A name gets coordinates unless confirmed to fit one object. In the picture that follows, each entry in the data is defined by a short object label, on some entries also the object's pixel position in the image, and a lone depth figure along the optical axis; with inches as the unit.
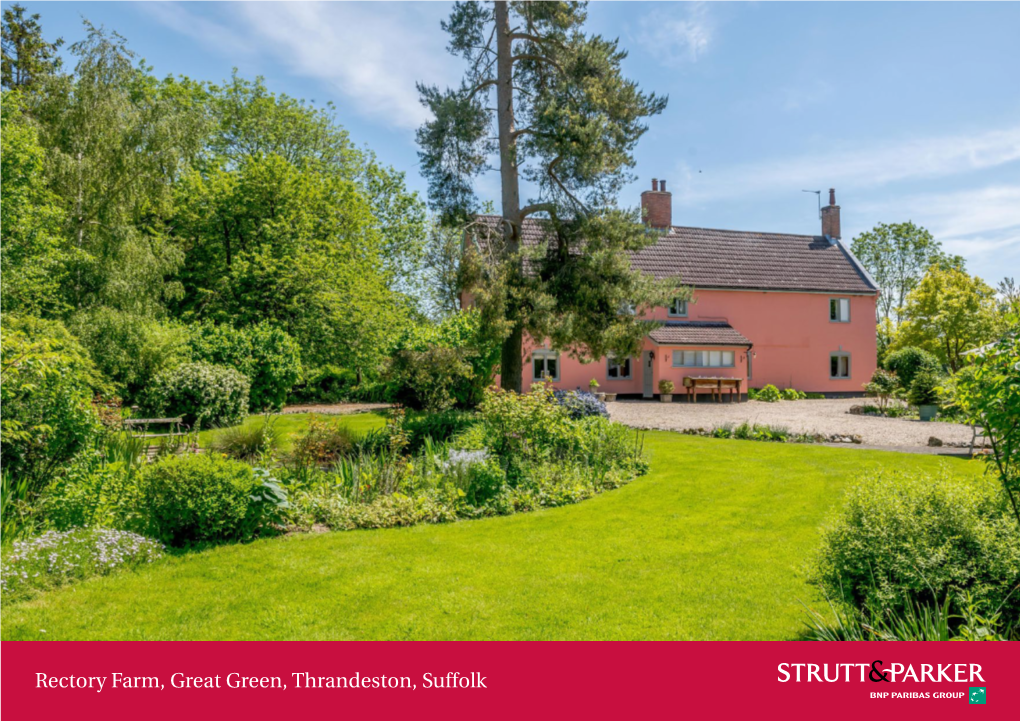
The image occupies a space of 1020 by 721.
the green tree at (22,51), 884.6
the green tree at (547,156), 493.7
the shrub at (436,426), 430.9
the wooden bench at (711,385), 1042.1
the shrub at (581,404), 489.7
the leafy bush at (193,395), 580.1
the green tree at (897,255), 1871.3
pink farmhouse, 1088.8
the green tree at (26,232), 533.0
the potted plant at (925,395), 751.7
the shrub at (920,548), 137.0
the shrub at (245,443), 379.6
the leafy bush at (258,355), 679.7
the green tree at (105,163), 631.2
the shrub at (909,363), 886.4
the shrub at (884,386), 878.4
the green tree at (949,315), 1121.4
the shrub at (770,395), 1082.1
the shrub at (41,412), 236.7
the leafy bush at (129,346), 580.1
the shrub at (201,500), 246.1
